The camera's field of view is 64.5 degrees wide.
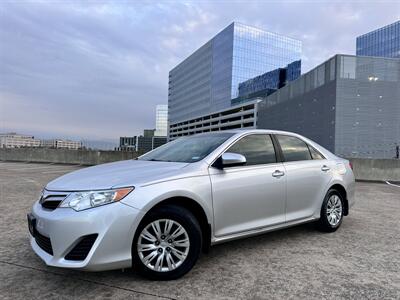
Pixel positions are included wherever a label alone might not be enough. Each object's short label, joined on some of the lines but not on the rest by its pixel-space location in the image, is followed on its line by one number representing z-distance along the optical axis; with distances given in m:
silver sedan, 2.73
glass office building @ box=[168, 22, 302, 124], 89.88
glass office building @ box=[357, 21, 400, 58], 67.69
